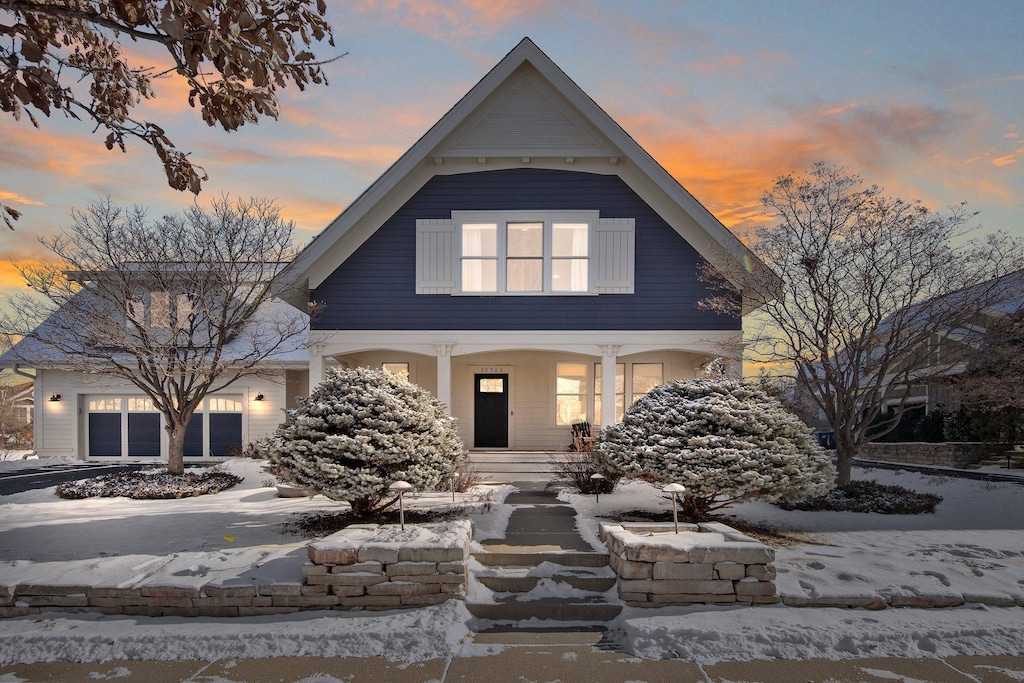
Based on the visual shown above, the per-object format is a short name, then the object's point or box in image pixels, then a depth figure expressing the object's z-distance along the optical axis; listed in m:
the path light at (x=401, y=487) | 6.66
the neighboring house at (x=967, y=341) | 10.48
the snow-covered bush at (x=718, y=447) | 7.71
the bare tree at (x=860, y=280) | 10.25
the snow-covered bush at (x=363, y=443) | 7.66
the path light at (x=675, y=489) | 6.46
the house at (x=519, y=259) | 12.87
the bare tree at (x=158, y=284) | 12.37
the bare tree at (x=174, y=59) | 4.08
